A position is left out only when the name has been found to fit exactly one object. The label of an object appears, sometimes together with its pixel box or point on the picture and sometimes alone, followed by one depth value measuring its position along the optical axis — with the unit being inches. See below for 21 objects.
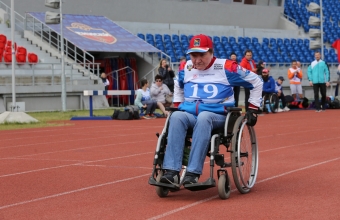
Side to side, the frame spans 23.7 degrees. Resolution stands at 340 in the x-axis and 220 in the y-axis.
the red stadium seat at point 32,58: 1124.5
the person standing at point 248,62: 813.2
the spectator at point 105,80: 1175.8
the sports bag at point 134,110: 856.0
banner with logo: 1227.9
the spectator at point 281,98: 1016.7
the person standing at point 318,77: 976.3
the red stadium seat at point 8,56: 1094.9
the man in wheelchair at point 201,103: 288.8
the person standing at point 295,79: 1138.6
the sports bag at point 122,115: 850.0
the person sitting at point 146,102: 880.3
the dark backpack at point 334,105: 1056.2
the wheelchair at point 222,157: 284.2
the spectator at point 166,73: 954.1
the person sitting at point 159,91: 896.3
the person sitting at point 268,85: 979.9
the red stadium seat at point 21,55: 1111.6
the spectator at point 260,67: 956.6
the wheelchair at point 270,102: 973.2
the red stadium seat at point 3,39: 1108.5
